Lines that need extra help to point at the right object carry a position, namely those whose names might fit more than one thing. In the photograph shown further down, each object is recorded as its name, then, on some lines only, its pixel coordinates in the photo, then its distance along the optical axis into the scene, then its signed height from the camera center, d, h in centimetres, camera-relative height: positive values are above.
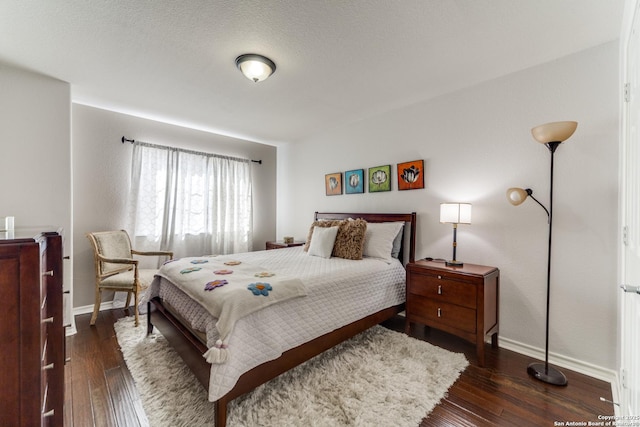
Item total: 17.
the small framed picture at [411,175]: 308 +45
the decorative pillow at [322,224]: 329 -15
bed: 157 -80
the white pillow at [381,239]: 298 -30
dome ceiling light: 218 +120
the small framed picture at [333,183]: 400 +43
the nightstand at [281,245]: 423 -53
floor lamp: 187 +19
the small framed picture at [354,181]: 372 +43
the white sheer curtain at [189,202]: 363 +12
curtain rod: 347 +90
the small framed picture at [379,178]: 342 +44
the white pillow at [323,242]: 300 -34
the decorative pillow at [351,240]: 291 -31
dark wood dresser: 80 -38
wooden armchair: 284 -66
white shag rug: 159 -120
